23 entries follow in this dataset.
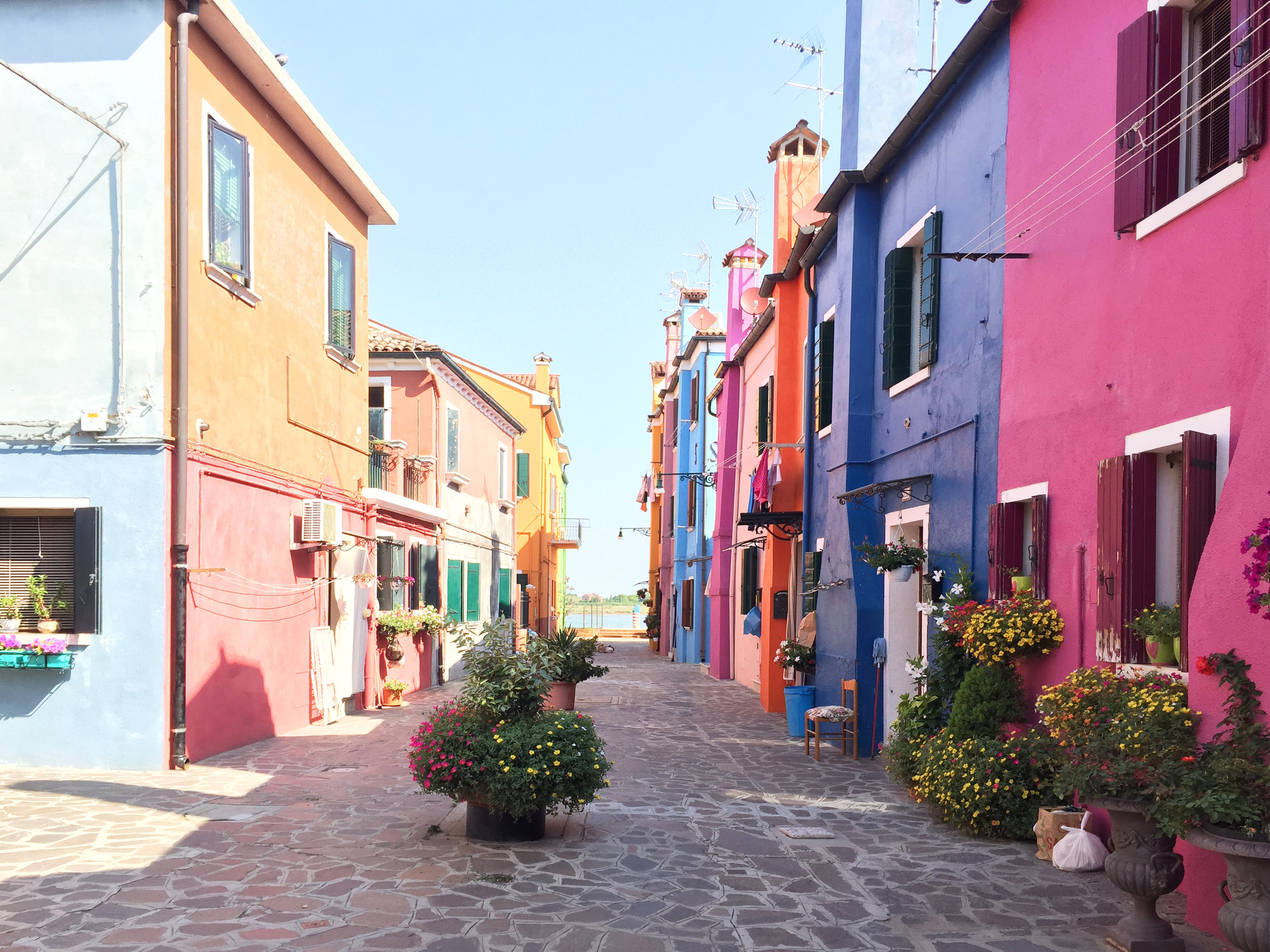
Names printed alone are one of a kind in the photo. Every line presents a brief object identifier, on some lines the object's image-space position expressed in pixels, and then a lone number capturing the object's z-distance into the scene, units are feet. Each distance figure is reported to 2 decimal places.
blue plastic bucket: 42.50
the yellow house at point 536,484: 111.45
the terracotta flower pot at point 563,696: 49.70
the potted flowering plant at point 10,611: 32.48
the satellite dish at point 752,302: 71.87
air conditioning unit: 42.39
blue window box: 31.68
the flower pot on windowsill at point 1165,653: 19.51
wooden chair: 36.37
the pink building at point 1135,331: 17.57
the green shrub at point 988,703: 25.72
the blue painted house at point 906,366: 29.99
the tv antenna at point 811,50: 52.47
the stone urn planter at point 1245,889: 13.99
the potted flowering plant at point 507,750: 23.09
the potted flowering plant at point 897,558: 33.06
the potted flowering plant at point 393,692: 52.95
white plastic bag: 21.26
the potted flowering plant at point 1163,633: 19.42
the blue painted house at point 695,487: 94.07
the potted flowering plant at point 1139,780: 16.35
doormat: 25.38
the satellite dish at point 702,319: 101.65
